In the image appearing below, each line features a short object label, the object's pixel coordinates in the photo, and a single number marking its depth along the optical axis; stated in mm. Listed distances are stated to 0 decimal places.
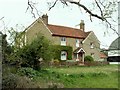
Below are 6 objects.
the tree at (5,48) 7353
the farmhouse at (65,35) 22030
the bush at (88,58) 22881
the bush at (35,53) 11985
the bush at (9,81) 6547
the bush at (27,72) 9605
